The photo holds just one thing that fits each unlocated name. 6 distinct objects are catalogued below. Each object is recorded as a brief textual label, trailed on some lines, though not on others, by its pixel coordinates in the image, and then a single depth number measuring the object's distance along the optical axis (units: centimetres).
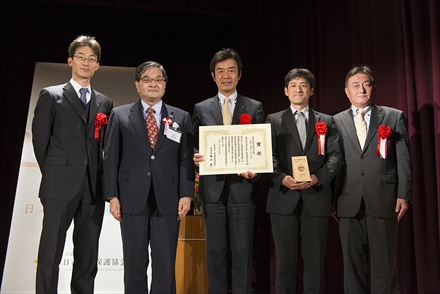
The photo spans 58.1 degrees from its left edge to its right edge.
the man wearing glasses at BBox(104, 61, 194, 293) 251
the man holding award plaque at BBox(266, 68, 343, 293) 272
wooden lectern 374
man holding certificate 264
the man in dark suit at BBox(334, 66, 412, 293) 276
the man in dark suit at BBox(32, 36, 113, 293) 246
